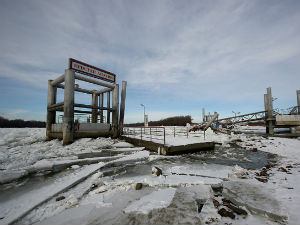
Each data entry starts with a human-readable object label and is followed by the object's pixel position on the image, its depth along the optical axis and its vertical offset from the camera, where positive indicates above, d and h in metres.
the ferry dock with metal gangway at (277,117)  14.37 +0.48
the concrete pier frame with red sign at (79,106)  11.40 +1.44
